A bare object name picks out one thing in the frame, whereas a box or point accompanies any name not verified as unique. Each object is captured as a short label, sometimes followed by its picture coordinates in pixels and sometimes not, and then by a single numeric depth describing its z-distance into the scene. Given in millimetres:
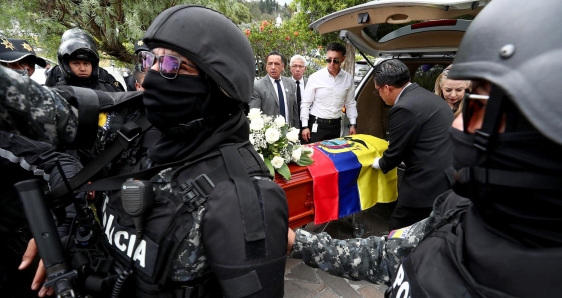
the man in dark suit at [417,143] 2629
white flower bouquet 2652
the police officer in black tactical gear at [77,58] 3074
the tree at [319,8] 6844
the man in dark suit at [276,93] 4402
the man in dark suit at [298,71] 5080
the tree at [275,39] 9906
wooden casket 2775
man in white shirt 4570
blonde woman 3160
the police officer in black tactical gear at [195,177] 971
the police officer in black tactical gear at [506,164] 646
